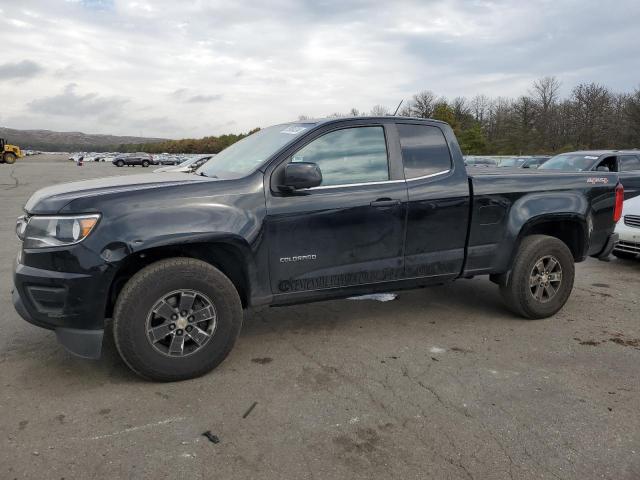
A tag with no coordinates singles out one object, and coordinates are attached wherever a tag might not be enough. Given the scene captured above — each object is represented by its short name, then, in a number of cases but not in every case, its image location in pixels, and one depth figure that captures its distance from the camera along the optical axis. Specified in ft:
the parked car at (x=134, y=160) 196.34
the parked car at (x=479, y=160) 90.69
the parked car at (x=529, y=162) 66.98
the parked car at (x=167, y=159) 221.05
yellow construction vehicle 172.45
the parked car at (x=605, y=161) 36.55
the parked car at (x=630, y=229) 23.11
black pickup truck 10.69
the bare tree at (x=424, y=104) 238.89
